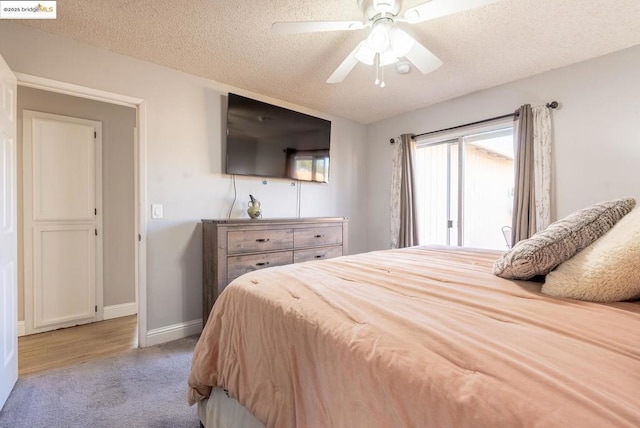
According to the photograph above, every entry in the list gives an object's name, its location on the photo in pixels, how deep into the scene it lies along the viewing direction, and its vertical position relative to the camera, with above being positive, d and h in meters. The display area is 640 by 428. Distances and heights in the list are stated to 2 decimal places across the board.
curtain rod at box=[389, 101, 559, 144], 2.66 +1.00
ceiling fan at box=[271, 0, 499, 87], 1.50 +1.07
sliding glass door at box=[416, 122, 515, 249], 3.17 +0.30
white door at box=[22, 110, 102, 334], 2.74 -0.09
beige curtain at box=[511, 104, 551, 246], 2.68 +0.38
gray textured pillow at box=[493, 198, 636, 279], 1.05 -0.11
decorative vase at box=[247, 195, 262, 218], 2.96 +0.03
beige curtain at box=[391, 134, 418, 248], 3.70 +0.20
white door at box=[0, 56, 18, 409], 1.64 -0.15
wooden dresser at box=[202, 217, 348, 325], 2.48 -0.33
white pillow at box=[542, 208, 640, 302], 0.87 -0.20
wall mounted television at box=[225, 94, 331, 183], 2.93 +0.80
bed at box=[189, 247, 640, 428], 0.50 -0.32
